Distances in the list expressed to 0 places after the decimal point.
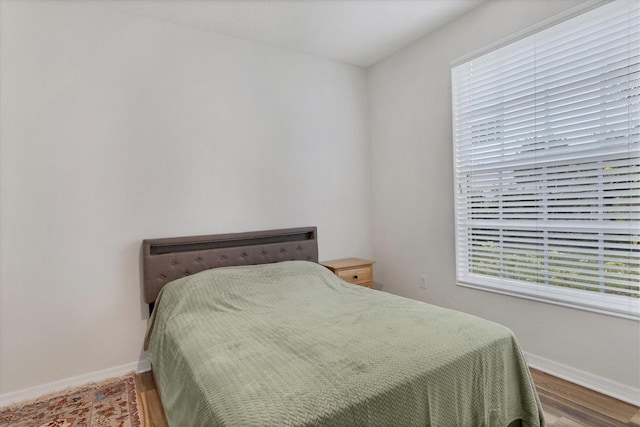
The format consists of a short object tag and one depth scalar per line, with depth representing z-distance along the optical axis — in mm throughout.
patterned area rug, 1935
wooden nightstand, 3143
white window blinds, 1994
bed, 1165
